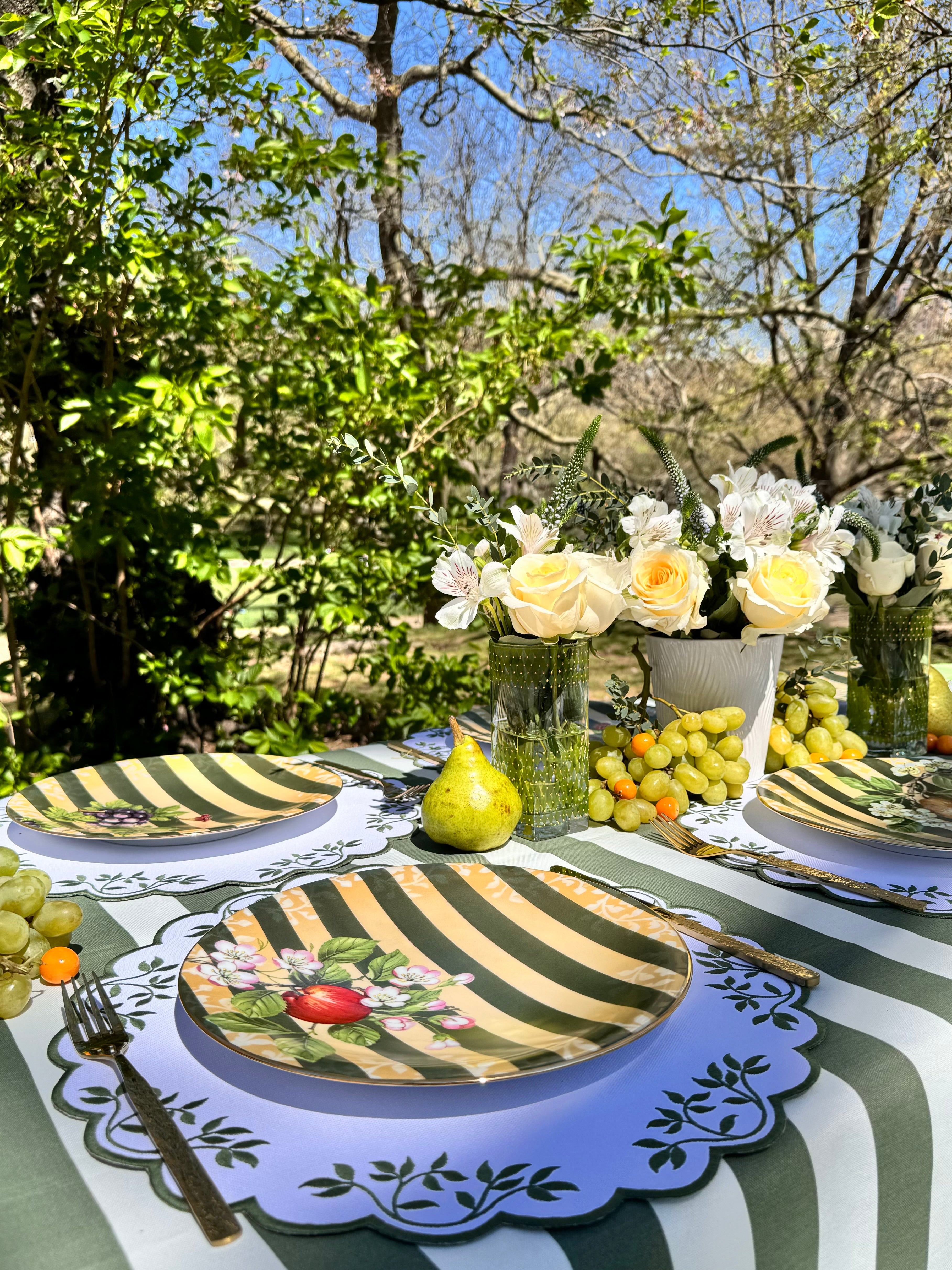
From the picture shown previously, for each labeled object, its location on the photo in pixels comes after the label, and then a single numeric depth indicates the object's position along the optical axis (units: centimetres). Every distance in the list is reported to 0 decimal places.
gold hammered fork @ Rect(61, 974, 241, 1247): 50
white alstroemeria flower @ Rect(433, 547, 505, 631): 105
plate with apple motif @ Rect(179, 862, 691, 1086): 63
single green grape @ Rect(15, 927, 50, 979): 75
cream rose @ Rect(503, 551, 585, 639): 102
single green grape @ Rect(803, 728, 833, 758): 137
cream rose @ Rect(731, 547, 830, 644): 116
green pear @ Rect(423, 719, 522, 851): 105
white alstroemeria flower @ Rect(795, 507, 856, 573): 122
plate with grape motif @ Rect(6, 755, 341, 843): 112
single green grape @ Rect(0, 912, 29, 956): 72
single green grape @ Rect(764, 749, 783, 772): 136
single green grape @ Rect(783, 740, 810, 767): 135
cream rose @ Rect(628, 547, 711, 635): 113
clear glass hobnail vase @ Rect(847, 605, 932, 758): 141
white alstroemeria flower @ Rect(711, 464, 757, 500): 121
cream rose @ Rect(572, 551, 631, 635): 104
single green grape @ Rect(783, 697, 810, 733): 139
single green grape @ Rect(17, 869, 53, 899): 78
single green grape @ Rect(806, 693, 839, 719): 141
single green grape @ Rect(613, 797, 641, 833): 112
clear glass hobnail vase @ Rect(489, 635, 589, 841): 109
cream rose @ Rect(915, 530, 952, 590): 136
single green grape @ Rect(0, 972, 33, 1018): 71
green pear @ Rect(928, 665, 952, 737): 154
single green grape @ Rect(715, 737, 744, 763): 123
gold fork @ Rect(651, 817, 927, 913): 91
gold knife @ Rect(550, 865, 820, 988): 75
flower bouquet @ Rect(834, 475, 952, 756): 137
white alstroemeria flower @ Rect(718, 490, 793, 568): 118
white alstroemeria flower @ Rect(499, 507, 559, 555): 107
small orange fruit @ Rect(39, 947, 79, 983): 76
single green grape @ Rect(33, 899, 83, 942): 78
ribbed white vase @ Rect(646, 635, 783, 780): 126
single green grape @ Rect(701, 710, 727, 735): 121
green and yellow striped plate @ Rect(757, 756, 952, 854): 106
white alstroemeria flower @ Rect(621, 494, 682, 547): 112
